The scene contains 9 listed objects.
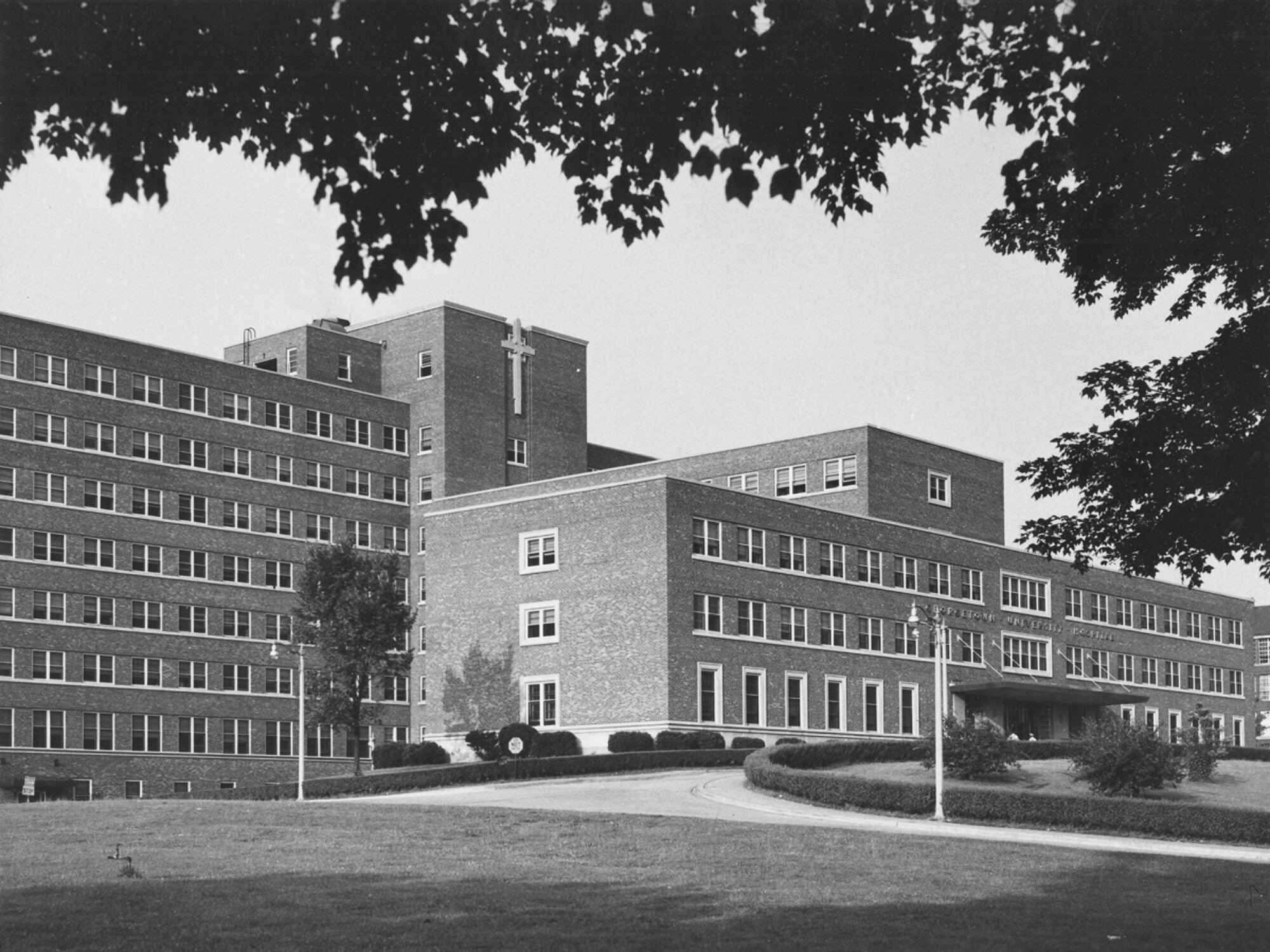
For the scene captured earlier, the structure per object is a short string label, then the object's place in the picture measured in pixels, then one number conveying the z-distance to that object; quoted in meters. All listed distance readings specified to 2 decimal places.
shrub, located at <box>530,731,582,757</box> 67.75
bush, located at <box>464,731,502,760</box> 66.75
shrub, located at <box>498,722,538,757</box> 66.69
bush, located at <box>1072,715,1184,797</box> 43.28
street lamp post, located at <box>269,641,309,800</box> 53.28
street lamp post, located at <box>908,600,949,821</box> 40.75
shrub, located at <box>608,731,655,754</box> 65.94
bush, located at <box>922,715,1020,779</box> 47.44
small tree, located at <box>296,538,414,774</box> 66.25
